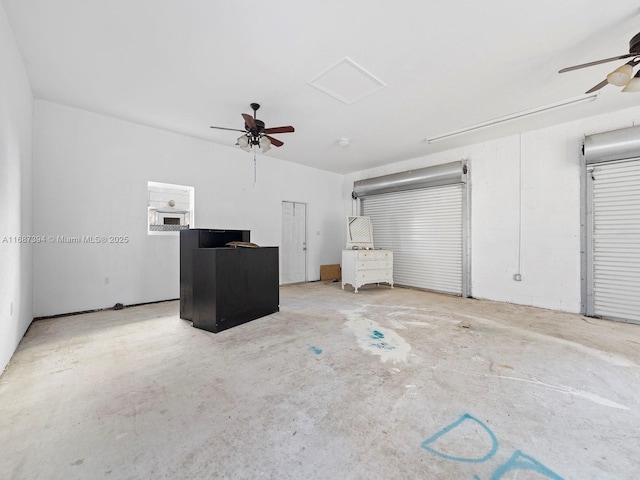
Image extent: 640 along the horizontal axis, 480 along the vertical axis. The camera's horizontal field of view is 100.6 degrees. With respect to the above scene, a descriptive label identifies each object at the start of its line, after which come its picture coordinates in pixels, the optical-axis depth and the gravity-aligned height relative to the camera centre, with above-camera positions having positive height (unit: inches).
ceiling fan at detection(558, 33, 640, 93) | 86.0 +55.2
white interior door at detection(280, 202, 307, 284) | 260.1 -2.3
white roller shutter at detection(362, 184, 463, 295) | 221.1 +6.7
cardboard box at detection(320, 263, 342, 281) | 283.1 -34.1
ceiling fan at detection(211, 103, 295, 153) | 143.2 +59.8
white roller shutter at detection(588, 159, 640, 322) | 147.3 +0.7
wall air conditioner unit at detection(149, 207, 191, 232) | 185.4 +15.3
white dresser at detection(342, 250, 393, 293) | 224.7 -22.9
